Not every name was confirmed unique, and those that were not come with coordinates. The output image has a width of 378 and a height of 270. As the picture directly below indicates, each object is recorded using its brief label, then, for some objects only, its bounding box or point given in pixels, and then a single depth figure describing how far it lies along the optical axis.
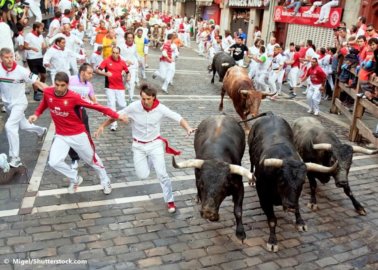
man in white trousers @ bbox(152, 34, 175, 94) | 13.97
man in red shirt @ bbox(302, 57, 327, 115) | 12.21
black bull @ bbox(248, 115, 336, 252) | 4.86
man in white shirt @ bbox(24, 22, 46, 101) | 11.24
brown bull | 10.39
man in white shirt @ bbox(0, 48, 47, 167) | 6.69
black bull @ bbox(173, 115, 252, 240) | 4.78
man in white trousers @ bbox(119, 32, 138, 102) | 12.13
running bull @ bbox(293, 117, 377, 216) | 6.18
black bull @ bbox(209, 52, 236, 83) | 15.27
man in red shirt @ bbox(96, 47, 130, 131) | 9.23
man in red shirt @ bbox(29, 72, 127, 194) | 5.69
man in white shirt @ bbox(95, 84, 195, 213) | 5.77
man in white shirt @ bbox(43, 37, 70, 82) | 10.12
